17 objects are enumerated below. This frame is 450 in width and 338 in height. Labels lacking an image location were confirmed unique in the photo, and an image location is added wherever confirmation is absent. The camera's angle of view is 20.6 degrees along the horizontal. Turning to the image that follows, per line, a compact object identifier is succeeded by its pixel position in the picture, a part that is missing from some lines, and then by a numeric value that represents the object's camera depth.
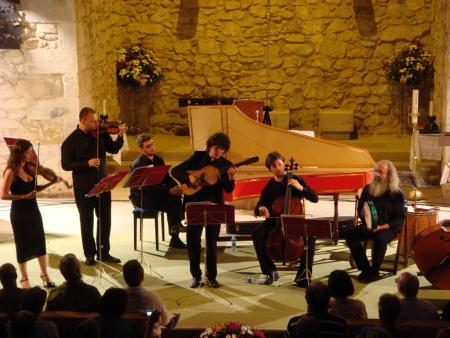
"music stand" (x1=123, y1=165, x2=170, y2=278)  11.02
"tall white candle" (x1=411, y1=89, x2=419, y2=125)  14.23
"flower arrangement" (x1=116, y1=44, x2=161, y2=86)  21.24
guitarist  10.88
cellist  10.99
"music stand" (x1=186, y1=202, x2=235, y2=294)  10.27
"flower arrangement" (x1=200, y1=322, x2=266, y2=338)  7.30
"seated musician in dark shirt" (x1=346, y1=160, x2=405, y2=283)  11.22
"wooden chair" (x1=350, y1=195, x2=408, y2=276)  11.45
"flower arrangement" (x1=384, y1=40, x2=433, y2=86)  20.85
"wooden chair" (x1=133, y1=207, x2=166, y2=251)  12.61
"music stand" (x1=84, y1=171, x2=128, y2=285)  10.80
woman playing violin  10.62
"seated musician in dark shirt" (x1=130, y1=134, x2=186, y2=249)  12.64
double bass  10.10
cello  10.94
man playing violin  11.81
